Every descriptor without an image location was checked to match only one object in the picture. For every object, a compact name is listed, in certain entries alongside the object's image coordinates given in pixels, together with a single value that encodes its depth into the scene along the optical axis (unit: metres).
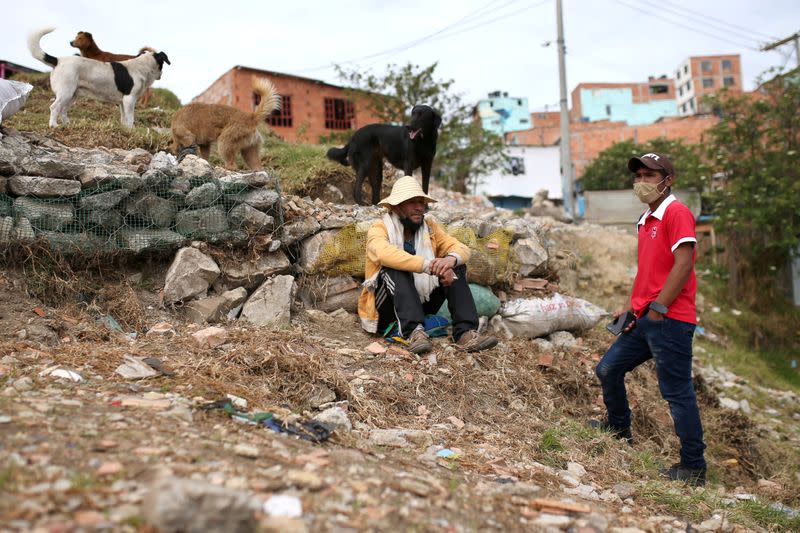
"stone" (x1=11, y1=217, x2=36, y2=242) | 4.46
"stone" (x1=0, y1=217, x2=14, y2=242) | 4.42
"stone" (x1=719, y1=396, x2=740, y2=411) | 6.77
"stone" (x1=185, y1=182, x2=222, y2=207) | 5.07
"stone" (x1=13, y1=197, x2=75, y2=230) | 4.56
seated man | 4.46
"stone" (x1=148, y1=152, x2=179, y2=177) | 5.09
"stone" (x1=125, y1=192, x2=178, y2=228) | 4.94
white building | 33.75
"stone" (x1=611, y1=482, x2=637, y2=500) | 3.06
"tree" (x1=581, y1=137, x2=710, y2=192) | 28.04
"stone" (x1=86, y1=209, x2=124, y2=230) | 4.76
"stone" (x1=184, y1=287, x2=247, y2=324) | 4.77
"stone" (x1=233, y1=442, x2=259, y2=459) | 2.32
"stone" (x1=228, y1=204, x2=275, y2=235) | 5.16
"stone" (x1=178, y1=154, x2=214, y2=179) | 5.26
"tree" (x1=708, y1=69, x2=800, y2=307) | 11.36
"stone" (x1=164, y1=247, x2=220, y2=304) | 4.82
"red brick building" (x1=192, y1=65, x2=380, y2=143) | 21.03
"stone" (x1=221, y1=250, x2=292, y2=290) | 5.11
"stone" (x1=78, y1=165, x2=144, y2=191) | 4.79
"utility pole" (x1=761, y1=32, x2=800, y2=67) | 15.34
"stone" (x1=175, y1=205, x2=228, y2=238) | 5.05
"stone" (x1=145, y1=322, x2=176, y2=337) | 4.27
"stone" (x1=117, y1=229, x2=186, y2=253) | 4.87
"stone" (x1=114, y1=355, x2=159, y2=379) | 3.27
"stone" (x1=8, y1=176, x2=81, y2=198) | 4.62
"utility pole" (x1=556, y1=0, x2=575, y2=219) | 16.39
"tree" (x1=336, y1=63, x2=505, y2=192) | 19.22
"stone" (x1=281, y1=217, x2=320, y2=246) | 5.40
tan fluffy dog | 6.58
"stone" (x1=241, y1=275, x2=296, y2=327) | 4.84
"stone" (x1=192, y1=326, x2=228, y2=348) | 3.96
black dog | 5.92
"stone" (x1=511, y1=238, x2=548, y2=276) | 6.27
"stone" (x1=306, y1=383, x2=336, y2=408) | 3.54
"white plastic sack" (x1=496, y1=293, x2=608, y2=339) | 5.42
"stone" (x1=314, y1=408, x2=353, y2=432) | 3.13
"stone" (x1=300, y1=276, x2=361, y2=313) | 5.32
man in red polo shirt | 3.34
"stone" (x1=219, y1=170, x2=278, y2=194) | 5.20
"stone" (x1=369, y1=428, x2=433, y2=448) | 3.08
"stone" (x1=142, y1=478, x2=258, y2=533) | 1.61
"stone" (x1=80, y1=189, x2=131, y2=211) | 4.74
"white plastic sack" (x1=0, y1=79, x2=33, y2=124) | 5.13
